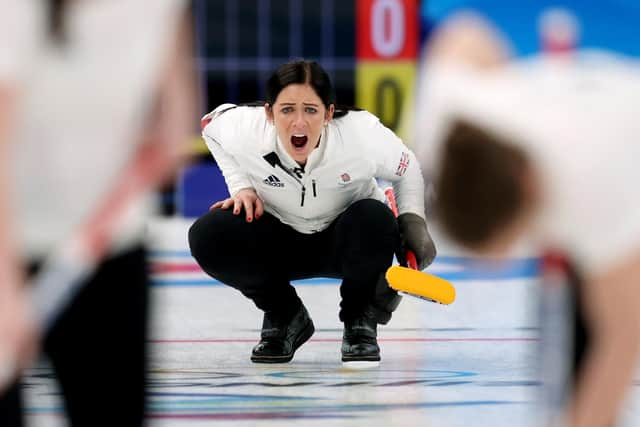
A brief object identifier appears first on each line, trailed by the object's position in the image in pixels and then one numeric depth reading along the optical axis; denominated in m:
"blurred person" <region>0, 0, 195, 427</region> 10.11
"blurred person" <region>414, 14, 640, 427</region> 11.04
